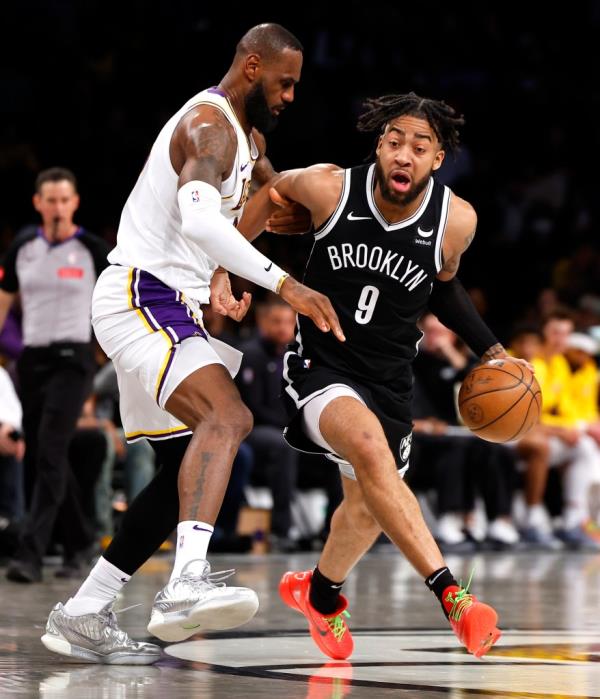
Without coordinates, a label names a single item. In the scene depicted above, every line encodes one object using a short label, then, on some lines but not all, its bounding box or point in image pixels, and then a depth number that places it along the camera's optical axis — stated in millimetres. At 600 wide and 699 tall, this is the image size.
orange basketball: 9922
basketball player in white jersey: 8461
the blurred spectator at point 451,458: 21609
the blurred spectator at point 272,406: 19922
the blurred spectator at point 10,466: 17453
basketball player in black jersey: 9648
